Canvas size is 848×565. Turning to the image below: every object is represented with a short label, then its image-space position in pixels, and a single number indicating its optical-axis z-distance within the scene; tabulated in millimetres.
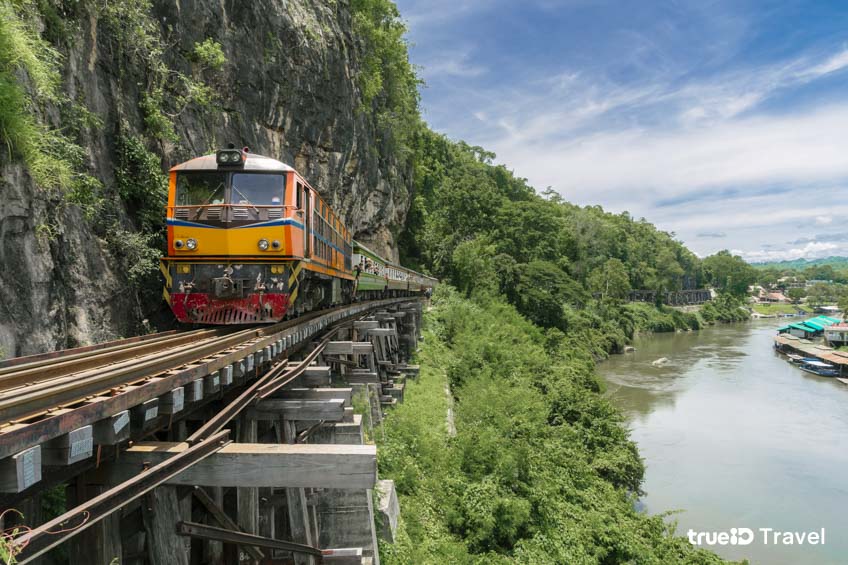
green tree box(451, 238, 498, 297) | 43312
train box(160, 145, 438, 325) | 8906
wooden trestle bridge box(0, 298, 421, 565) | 2871
